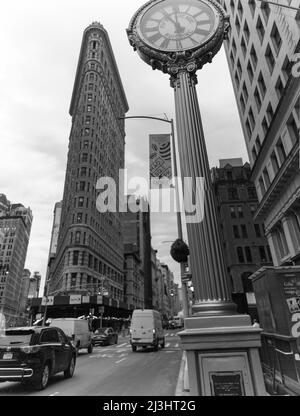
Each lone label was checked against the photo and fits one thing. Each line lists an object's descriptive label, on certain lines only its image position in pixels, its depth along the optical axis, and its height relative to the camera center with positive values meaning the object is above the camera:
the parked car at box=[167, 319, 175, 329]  82.94 +1.70
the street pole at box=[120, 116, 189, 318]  10.12 +3.84
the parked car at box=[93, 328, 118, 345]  29.70 -0.26
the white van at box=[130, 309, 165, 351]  23.28 +0.19
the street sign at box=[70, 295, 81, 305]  53.16 +6.10
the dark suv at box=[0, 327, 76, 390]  8.75 -0.54
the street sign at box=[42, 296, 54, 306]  44.38 +5.42
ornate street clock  6.58 +6.55
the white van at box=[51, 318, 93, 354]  21.02 +0.36
